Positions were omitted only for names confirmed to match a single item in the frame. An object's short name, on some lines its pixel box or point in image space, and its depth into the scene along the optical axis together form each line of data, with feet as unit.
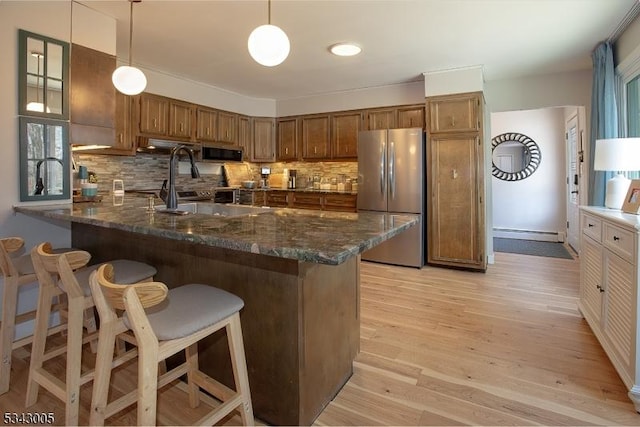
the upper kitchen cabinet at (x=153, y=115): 13.68
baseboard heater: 20.15
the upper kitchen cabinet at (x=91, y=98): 8.79
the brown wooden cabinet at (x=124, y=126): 12.62
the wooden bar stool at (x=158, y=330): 3.51
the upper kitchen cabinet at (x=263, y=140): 19.02
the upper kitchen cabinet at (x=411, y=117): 15.43
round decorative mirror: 20.88
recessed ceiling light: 11.32
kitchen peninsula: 4.37
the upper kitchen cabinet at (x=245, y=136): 18.26
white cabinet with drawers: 5.76
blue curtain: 10.60
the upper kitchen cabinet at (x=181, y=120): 14.80
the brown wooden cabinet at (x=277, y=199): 17.96
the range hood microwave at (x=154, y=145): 13.64
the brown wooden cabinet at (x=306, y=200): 16.97
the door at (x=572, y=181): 17.13
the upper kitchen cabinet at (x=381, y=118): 16.12
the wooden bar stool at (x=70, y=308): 4.67
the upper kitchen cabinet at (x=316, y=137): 17.92
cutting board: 18.92
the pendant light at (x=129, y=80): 8.36
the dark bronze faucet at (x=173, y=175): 6.96
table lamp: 7.64
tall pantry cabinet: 13.62
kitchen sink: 8.84
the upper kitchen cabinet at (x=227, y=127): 17.17
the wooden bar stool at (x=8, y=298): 5.87
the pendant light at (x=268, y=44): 6.22
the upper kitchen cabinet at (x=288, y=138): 18.90
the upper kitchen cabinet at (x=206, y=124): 16.06
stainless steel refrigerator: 14.34
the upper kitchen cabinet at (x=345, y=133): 17.07
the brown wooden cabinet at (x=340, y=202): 16.26
